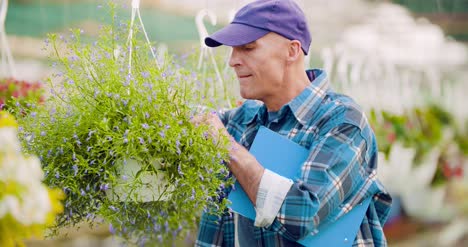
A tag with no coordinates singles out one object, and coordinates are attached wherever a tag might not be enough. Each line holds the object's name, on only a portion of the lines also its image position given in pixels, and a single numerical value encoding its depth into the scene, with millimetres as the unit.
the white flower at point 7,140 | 1823
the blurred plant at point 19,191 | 1816
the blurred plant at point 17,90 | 2988
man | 2510
